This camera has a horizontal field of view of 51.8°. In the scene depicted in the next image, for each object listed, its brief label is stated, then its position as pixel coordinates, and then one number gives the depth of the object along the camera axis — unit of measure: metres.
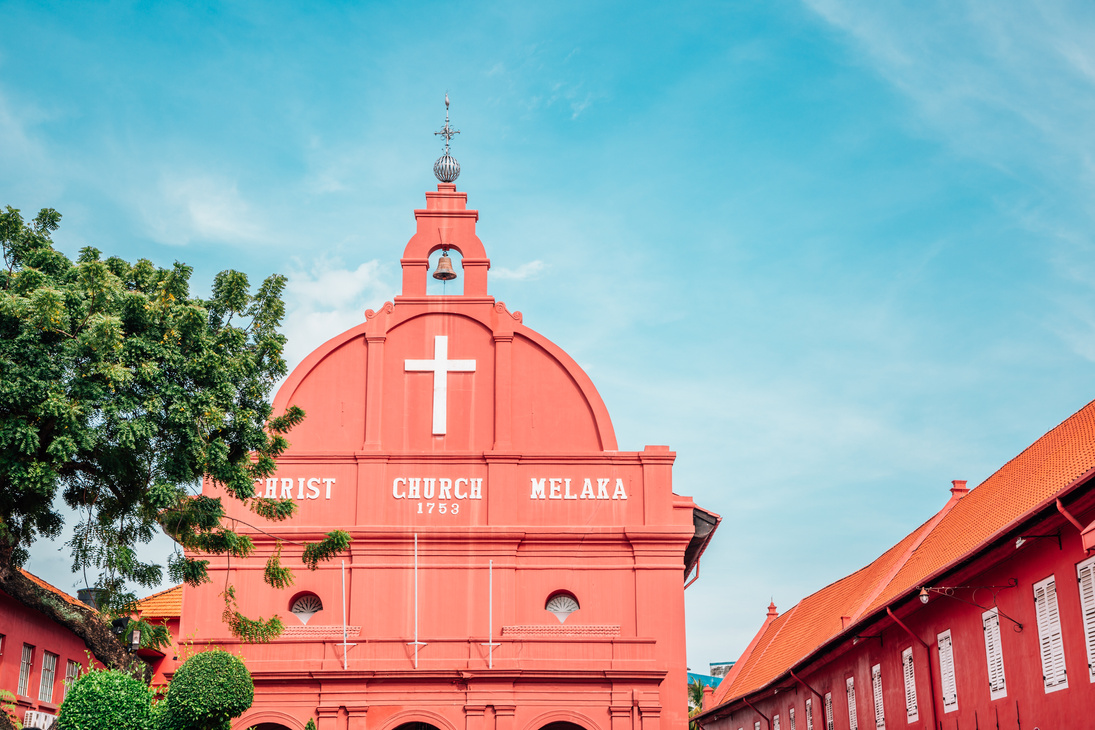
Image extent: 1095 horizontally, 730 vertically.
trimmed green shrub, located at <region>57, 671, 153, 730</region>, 14.64
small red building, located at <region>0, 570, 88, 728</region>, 21.77
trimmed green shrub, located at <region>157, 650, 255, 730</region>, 14.96
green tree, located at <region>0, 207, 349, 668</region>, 16.36
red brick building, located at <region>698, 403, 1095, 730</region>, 14.32
